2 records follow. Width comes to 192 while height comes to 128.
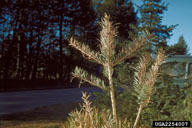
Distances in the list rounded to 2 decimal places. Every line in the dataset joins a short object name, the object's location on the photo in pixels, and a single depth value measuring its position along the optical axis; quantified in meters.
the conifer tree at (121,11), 26.08
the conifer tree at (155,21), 7.66
